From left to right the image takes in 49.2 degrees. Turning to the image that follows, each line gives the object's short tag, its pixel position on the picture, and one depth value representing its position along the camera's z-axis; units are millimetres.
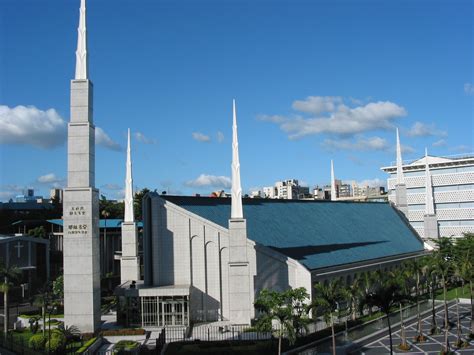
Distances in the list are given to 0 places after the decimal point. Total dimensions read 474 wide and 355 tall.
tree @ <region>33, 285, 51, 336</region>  46659
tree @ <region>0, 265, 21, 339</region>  48797
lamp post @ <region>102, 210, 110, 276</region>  92025
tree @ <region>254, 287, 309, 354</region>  32412
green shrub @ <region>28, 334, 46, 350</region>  40125
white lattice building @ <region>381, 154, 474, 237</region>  115312
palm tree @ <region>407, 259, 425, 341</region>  44656
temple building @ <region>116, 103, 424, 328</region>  50812
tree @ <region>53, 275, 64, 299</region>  65919
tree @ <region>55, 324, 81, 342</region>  42781
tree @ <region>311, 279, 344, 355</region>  36500
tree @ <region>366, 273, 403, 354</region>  34000
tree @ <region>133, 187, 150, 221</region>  113500
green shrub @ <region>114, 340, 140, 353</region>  41575
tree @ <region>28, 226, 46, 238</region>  91400
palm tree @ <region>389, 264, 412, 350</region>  41497
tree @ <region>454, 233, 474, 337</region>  42219
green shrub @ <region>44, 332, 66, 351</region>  39938
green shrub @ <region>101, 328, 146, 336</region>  46844
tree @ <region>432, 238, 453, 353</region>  43469
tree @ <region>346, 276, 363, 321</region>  46688
